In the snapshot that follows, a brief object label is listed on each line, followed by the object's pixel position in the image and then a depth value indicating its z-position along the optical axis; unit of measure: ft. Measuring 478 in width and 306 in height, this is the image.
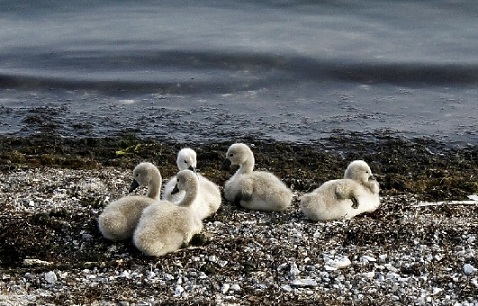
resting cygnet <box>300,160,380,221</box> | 68.03
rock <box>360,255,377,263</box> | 60.34
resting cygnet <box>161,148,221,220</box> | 66.38
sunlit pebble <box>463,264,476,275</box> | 58.80
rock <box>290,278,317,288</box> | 56.59
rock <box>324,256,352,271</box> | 59.16
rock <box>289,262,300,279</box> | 57.93
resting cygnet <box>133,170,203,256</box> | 58.54
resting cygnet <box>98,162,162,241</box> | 61.21
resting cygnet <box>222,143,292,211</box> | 70.13
